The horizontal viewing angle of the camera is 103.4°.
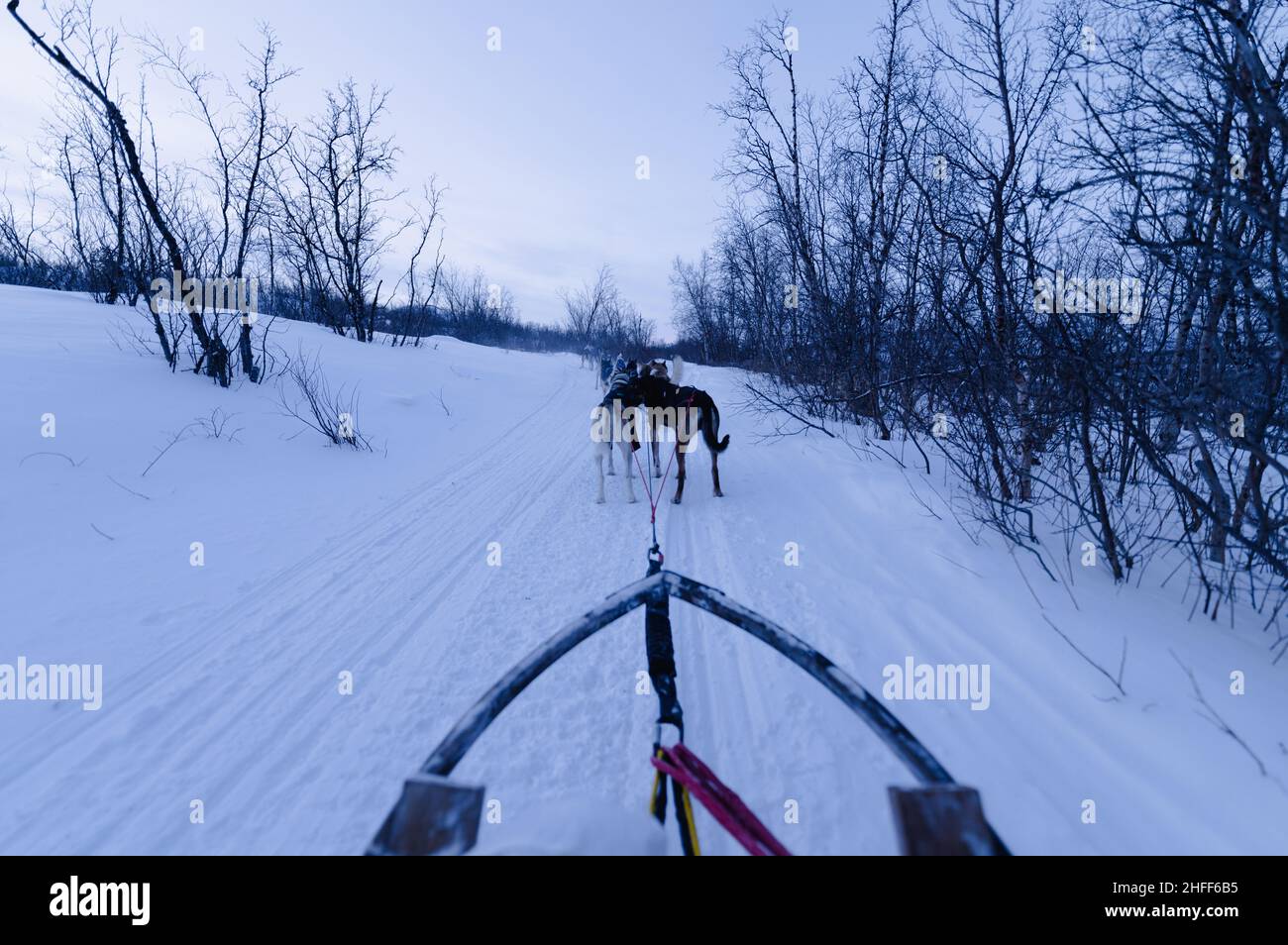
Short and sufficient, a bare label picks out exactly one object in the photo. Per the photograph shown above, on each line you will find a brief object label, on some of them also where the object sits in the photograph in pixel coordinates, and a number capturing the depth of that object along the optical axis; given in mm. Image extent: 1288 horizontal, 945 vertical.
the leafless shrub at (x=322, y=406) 8398
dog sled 1090
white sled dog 6434
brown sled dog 6574
